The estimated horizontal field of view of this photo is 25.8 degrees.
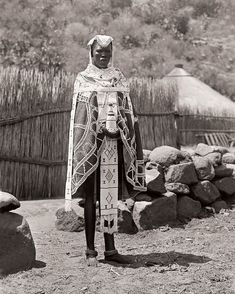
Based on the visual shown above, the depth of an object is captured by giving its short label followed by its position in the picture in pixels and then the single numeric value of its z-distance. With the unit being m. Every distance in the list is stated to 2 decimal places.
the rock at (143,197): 5.89
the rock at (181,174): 6.27
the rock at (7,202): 3.99
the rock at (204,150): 7.12
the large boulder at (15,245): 3.87
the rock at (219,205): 6.65
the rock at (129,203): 5.86
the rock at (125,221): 5.59
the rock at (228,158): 7.38
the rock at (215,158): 6.86
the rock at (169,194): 6.04
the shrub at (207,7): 45.56
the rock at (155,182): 5.94
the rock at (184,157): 6.54
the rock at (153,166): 6.27
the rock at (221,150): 7.28
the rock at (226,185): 6.83
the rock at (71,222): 5.57
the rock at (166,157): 6.40
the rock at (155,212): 5.72
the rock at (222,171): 6.82
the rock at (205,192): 6.50
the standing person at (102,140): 4.12
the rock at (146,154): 6.55
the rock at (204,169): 6.56
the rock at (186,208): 6.29
